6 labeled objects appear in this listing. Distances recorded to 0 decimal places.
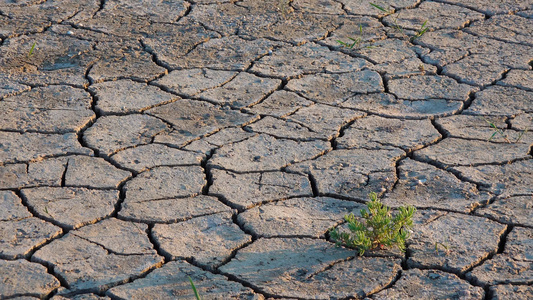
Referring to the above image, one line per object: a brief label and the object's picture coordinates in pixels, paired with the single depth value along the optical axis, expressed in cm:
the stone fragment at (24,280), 582
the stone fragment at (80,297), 580
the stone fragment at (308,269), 597
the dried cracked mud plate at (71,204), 681
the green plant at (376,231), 621
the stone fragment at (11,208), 682
